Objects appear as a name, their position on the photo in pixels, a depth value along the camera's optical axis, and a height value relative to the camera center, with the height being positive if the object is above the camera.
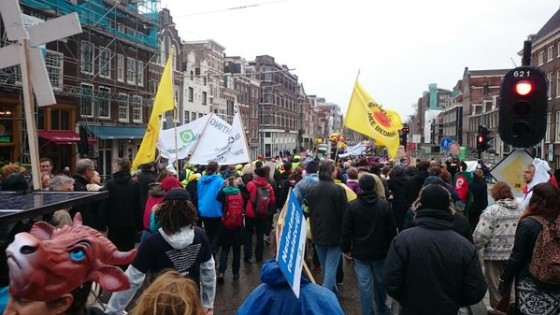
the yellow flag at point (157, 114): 10.06 +0.58
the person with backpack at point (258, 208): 8.80 -1.15
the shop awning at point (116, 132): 29.13 +0.57
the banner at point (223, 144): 11.81 -0.04
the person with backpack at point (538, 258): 4.27 -0.98
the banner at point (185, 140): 12.99 +0.05
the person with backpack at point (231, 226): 7.68 -1.30
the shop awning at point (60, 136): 24.89 +0.22
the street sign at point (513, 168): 6.44 -0.28
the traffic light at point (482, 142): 11.59 +0.09
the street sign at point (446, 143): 26.06 +0.13
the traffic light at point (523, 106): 6.17 +0.51
